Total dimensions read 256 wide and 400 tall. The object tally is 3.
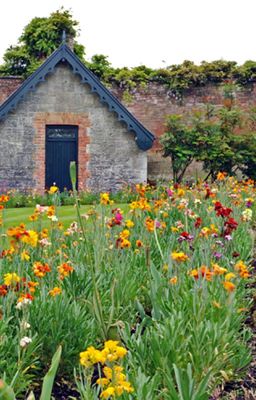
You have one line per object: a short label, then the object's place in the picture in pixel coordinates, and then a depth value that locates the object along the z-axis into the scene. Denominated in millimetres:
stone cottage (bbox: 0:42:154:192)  20281
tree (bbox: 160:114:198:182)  21000
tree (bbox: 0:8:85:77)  25797
